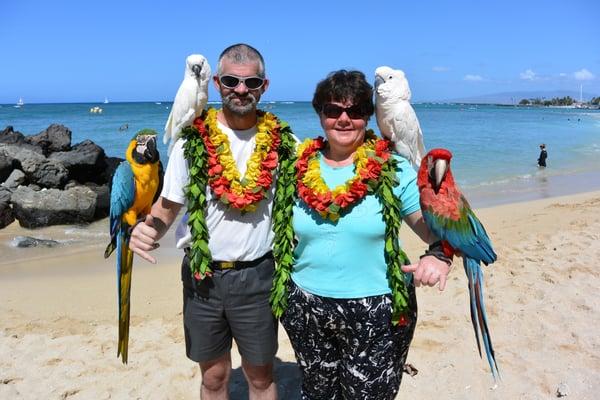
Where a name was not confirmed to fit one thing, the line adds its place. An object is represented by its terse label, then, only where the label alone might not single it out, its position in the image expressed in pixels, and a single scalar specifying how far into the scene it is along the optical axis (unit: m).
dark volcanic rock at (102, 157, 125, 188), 11.92
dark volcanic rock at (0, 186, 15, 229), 8.56
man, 2.29
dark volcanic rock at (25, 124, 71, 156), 13.77
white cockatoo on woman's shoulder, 2.39
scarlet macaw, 1.87
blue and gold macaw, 2.40
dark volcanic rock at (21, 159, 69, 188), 10.38
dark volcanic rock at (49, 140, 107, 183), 11.09
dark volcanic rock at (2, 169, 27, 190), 10.19
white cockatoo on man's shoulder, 2.57
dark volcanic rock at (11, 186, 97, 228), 8.42
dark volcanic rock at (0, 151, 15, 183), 10.38
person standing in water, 15.52
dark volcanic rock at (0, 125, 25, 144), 14.08
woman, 2.01
